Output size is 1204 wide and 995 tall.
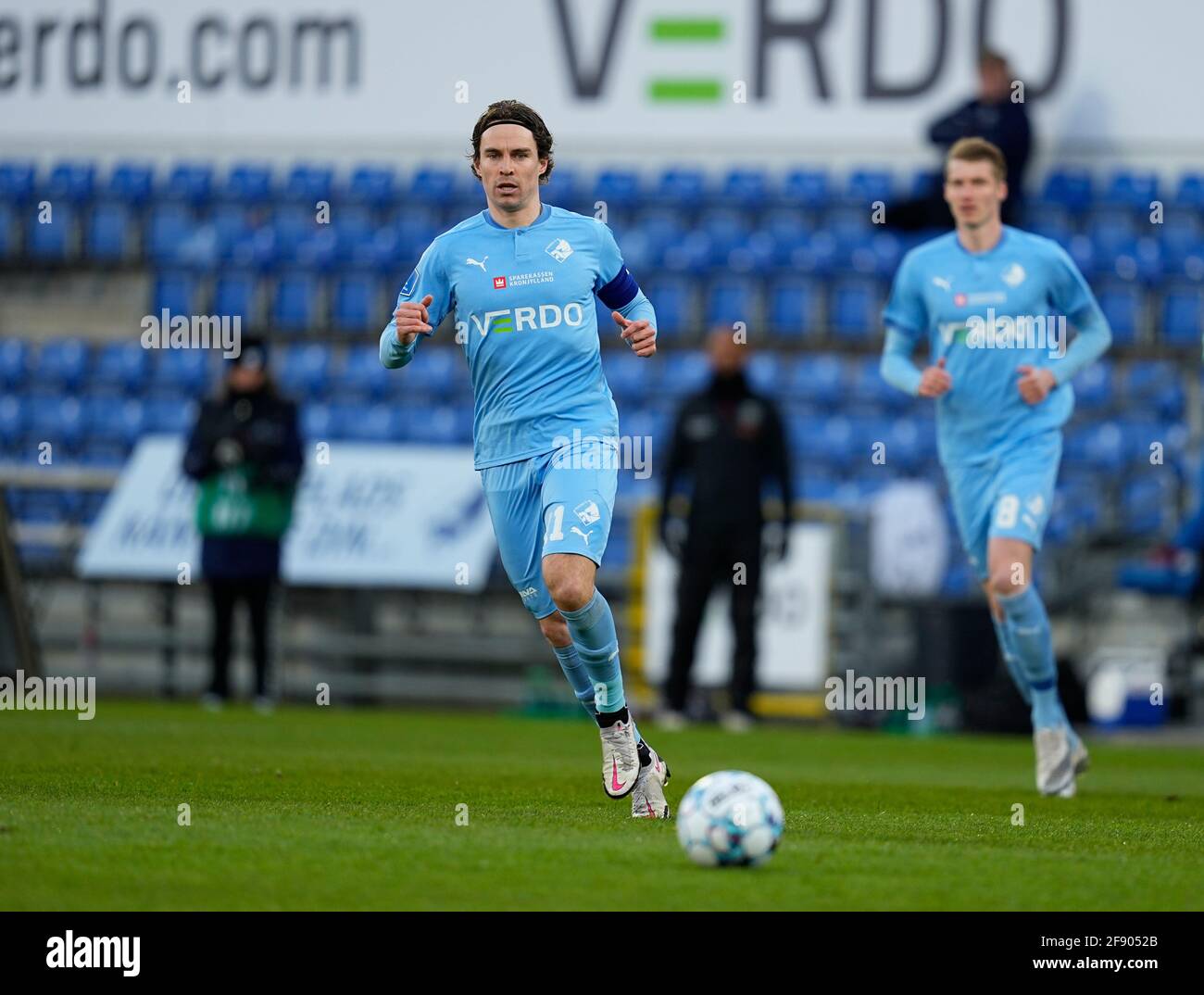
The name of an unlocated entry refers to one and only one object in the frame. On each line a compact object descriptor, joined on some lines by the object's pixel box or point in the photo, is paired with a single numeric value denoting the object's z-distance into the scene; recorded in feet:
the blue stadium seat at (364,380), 69.51
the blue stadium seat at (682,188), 74.18
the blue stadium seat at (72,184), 80.28
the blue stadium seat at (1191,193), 70.23
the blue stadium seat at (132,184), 79.61
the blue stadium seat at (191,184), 79.46
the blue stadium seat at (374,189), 77.10
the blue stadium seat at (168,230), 77.82
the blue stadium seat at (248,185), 79.05
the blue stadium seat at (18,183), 81.00
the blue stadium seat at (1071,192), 70.69
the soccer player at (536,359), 24.21
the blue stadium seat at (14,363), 73.36
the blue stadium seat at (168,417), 68.42
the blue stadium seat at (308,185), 78.48
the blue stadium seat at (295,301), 74.43
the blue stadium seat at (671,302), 69.77
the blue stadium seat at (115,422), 69.10
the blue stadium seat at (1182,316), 66.74
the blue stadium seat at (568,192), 73.46
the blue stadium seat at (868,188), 72.59
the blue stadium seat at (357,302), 73.46
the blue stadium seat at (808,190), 72.90
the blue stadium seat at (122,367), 72.18
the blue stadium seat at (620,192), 73.92
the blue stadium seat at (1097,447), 60.03
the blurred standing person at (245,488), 49.98
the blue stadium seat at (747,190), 73.77
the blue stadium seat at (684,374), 66.39
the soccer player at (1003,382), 30.27
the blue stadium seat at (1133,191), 70.59
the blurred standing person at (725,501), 48.44
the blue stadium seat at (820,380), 65.05
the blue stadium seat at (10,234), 79.71
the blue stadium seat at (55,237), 78.74
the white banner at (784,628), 52.26
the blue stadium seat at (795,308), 69.97
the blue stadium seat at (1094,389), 63.05
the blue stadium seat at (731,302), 69.87
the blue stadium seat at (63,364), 72.69
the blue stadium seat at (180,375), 71.87
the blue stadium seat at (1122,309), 66.74
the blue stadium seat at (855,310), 68.80
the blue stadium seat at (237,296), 74.43
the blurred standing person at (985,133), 61.93
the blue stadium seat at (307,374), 69.77
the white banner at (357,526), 55.06
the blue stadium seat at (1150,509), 55.06
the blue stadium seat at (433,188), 76.28
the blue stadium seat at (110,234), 78.23
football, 19.03
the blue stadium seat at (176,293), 75.15
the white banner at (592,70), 73.46
